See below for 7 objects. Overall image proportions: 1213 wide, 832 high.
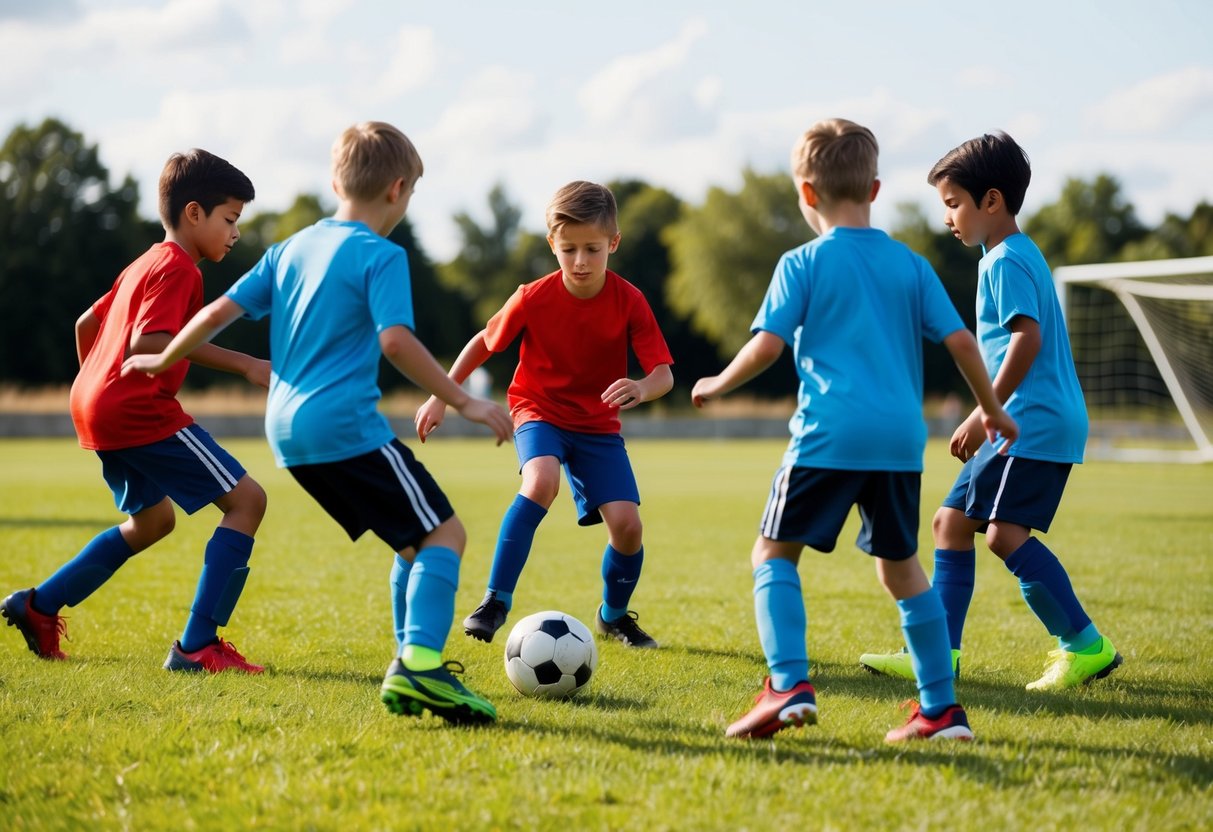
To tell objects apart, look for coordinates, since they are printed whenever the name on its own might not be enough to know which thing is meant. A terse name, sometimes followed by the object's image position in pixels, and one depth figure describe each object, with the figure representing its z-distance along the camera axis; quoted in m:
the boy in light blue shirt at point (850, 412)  3.51
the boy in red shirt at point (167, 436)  4.68
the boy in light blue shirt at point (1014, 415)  4.47
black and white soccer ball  4.38
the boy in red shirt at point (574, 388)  5.26
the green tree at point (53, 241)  49.62
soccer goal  23.64
